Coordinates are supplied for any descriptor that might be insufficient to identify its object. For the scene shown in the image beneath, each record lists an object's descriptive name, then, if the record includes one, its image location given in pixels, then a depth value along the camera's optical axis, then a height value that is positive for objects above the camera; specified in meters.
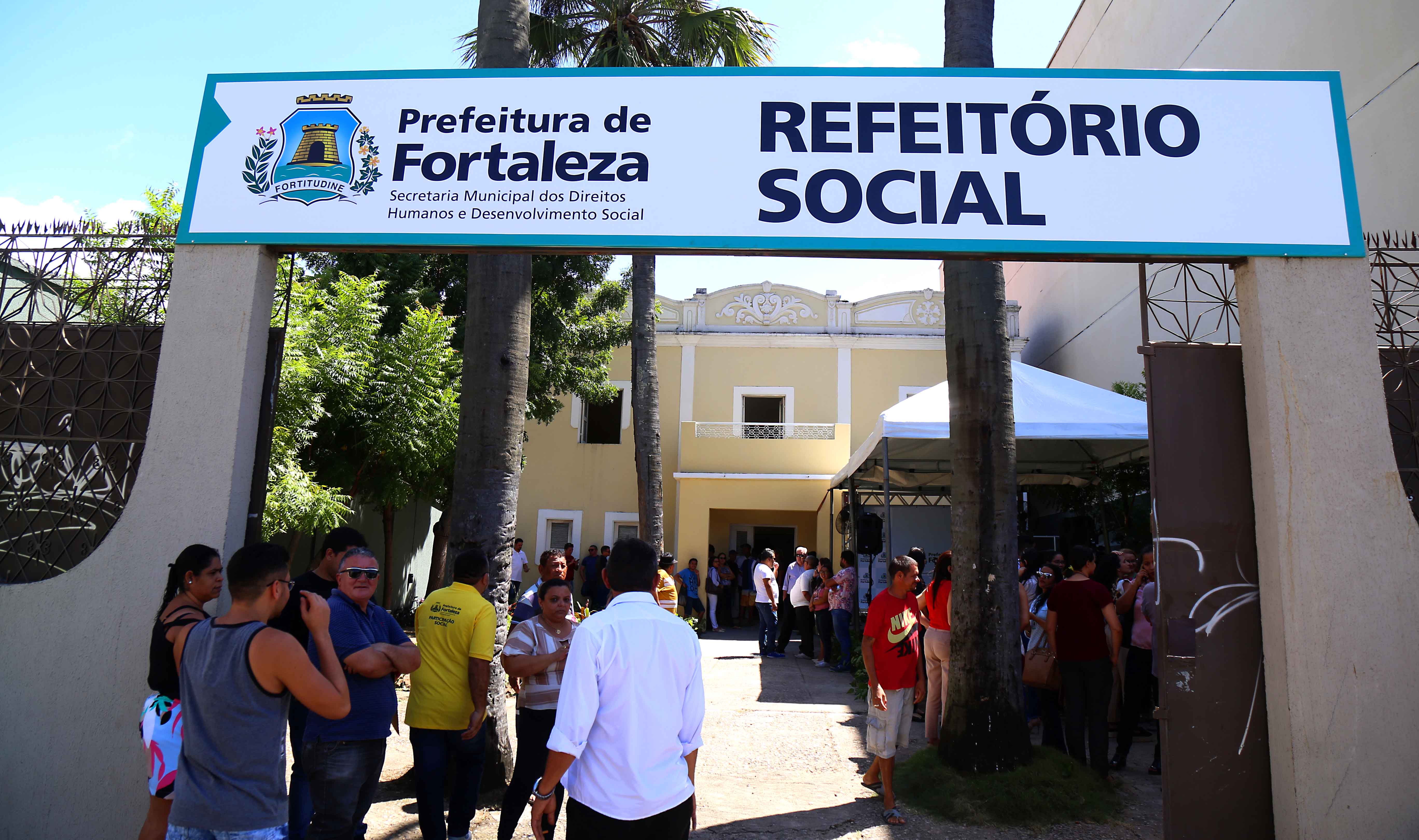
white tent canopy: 9.45 +1.54
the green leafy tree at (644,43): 13.43 +7.92
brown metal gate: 4.26 -0.15
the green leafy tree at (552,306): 13.77 +4.26
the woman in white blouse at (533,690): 4.25 -0.67
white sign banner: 4.44 +2.03
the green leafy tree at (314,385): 8.69 +1.71
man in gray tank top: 2.71 -0.54
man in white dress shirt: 2.72 -0.56
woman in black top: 3.15 -0.48
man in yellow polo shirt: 4.02 -0.63
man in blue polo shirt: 3.53 -0.72
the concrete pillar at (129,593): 4.10 -0.26
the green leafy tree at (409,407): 10.66 +1.73
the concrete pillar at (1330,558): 4.00 +0.07
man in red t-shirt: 5.36 -0.66
